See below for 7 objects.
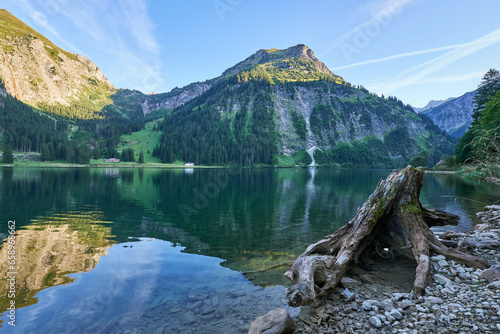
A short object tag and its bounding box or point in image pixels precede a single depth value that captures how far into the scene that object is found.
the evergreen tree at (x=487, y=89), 94.62
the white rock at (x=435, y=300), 8.73
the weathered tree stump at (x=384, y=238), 11.30
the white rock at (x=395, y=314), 8.26
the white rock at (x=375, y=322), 8.02
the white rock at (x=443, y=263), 11.68
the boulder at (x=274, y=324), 7.88
